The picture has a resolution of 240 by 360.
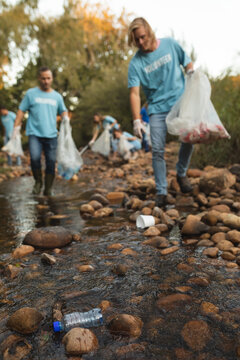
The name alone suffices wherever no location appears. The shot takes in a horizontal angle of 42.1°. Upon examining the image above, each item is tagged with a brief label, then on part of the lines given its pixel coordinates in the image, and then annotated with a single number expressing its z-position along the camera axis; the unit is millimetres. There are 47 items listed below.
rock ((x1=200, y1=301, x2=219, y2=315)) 1289
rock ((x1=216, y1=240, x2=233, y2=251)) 1959
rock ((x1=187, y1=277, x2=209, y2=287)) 1523
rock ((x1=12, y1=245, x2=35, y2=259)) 2008
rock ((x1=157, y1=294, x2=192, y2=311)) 1348
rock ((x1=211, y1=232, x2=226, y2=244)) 2104
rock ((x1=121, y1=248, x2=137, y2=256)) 1990
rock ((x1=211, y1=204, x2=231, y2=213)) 2842
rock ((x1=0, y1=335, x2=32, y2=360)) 1075
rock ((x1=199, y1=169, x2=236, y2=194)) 3574
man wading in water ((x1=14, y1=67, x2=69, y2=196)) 4250
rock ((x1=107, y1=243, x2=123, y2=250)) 2108
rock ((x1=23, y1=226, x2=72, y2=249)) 2178
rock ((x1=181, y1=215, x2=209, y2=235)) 2318
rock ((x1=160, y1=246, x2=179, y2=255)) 1967
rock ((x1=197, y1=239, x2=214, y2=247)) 2053
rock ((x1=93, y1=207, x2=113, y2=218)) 3104
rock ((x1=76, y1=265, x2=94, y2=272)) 1761
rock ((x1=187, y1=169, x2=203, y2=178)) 4734
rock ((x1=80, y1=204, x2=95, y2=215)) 3217
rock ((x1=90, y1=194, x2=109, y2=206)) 3609
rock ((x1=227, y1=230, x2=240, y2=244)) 2057
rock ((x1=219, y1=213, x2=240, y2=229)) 2309
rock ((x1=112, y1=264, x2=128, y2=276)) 1687
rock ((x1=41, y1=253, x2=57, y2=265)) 1859
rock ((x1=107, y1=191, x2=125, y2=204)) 4004
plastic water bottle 1214
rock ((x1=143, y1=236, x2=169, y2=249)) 2101
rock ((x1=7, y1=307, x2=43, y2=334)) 1204
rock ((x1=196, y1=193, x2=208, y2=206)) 3252
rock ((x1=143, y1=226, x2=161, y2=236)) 2363
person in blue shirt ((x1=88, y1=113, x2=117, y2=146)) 8786
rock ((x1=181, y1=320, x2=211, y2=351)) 1101
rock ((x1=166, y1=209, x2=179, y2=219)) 2826
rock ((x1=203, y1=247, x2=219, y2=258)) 1869
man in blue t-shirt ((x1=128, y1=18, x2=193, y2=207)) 3254
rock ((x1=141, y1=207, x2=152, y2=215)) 2972
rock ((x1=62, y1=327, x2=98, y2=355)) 1079
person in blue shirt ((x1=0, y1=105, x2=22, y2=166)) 8914
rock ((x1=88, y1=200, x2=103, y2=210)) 3357
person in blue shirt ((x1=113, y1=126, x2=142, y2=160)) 8344
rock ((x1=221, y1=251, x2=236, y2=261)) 1808
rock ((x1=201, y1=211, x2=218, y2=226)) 2477
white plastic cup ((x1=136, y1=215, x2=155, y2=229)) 2582
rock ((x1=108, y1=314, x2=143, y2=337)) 1173
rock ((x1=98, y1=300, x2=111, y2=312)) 1356
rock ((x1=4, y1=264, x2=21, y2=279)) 1707
